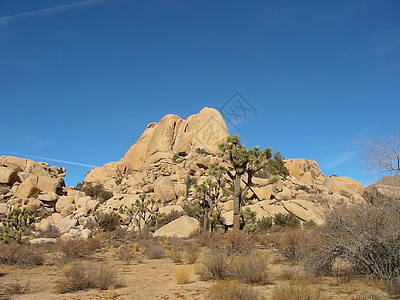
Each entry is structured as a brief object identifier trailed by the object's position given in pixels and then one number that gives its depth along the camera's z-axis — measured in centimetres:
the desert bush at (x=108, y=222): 2823
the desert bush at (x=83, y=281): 755
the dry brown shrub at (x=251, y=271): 746
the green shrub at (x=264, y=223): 2424
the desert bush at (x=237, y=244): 1244
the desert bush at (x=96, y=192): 3839
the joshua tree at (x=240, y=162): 1570
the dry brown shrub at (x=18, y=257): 1188
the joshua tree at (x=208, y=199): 1999
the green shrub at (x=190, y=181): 3969
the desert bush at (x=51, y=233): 2361
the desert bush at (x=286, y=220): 2482
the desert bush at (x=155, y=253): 1444
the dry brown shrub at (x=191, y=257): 1211
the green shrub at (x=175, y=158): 4866
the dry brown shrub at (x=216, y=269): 823
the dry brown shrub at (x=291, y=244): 1052
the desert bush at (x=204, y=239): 1786
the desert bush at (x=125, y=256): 1346
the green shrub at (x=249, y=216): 1652
